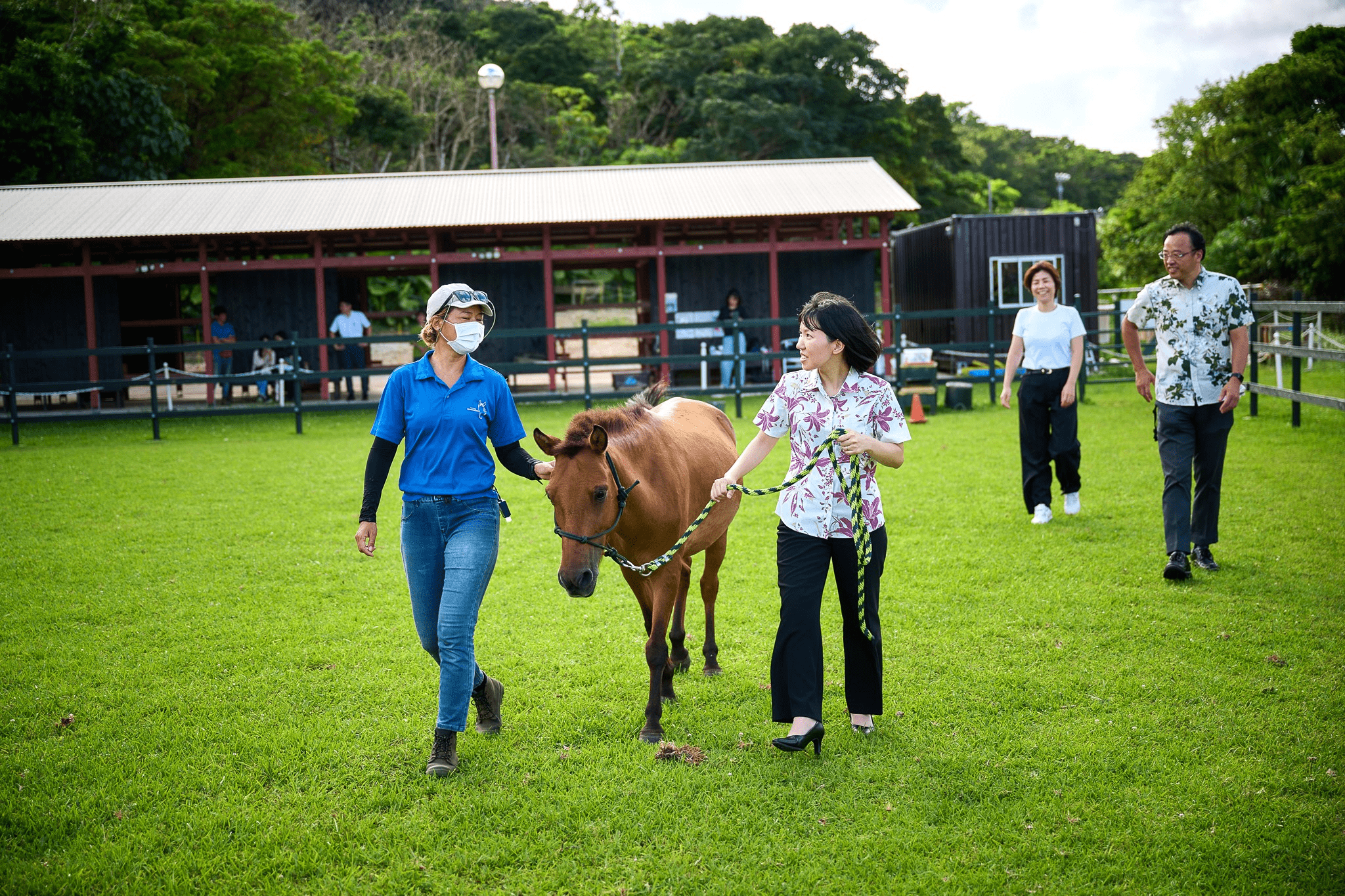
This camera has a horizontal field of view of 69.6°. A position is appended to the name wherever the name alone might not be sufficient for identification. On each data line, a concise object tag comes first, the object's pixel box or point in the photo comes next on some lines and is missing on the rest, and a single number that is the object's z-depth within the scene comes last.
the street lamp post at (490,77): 20.52
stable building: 19.28
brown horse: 3.86
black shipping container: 20.66
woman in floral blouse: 3.80
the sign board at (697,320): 20.17
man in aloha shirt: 5.93
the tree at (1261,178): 28.19
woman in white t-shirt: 7.56
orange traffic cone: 13.65
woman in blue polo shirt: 3.90
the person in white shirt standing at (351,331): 18.44
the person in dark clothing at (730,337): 17.56
